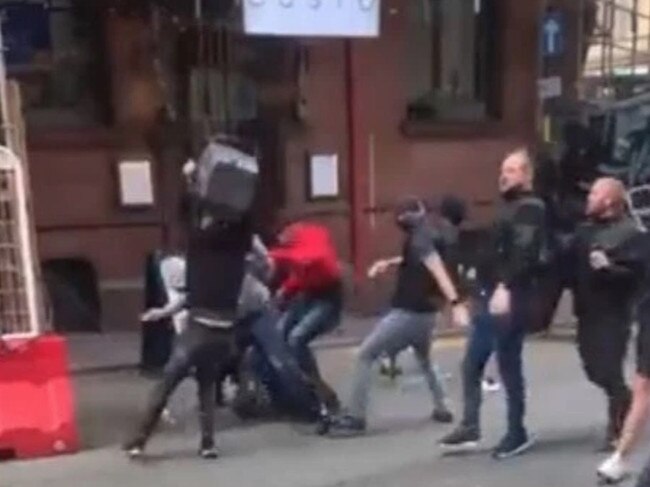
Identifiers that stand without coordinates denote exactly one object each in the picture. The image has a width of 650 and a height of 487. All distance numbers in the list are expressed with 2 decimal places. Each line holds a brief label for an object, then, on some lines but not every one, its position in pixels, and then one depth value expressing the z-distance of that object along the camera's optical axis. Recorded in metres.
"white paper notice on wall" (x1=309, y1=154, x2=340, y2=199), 14.56
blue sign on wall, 15.70
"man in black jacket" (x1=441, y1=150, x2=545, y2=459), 8.80
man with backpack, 9.08
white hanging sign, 12.80
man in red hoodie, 9.90
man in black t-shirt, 9.44
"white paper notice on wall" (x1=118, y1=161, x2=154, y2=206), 13.92
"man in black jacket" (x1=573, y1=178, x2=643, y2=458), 8.71
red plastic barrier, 9.26
